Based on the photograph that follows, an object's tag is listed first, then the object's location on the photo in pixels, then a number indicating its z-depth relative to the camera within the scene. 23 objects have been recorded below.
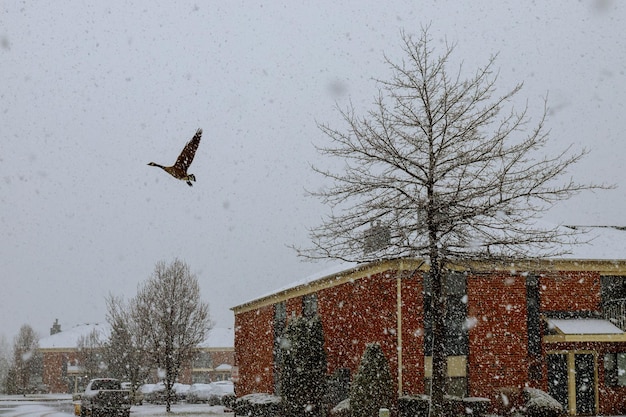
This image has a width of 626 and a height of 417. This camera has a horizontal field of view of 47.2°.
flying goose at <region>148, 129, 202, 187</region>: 9.21
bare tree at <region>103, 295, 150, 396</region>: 45.31
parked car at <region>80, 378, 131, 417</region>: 29.20
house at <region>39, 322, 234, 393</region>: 75.88
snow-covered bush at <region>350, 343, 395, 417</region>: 20.98
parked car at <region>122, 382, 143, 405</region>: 44.84
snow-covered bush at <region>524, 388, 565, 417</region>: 21.69
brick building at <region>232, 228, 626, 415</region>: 23.67
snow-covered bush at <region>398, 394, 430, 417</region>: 21.36
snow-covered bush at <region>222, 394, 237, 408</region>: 35.27
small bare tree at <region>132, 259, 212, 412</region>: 36.44
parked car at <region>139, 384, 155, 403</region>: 49.77
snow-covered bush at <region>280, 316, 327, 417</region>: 24.92
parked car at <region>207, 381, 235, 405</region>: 42.12
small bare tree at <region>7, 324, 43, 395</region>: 72.94
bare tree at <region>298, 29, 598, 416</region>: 16.39
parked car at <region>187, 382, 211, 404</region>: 45.28
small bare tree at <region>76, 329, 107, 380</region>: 55.91
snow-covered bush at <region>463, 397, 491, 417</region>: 22.47
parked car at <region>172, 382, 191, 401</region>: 47.50
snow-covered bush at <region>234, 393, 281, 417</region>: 26.95
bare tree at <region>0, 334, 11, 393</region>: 116.53
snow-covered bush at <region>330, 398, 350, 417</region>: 22.23
